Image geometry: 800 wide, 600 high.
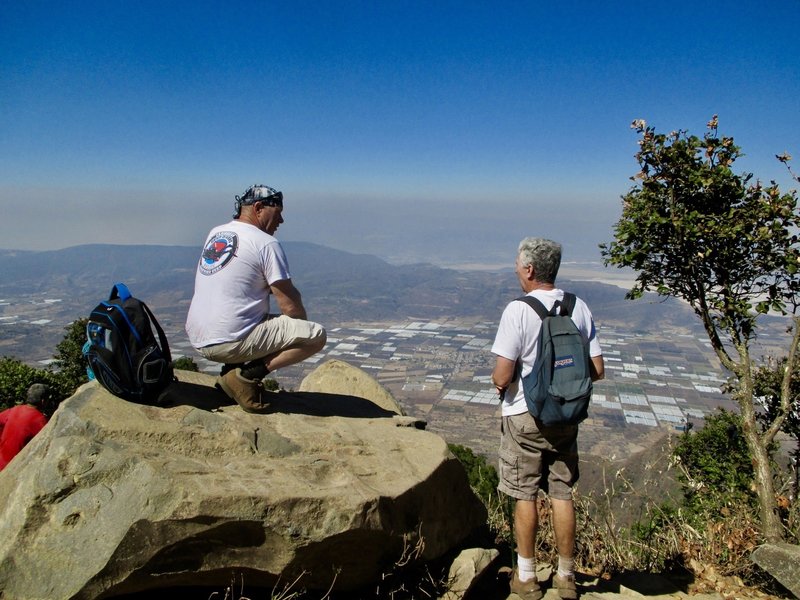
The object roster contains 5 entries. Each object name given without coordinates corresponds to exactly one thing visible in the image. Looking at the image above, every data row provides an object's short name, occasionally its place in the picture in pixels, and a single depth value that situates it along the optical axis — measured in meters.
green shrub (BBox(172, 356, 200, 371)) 16.26
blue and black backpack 4.07
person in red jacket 4.68
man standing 3.79
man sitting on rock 4.54
